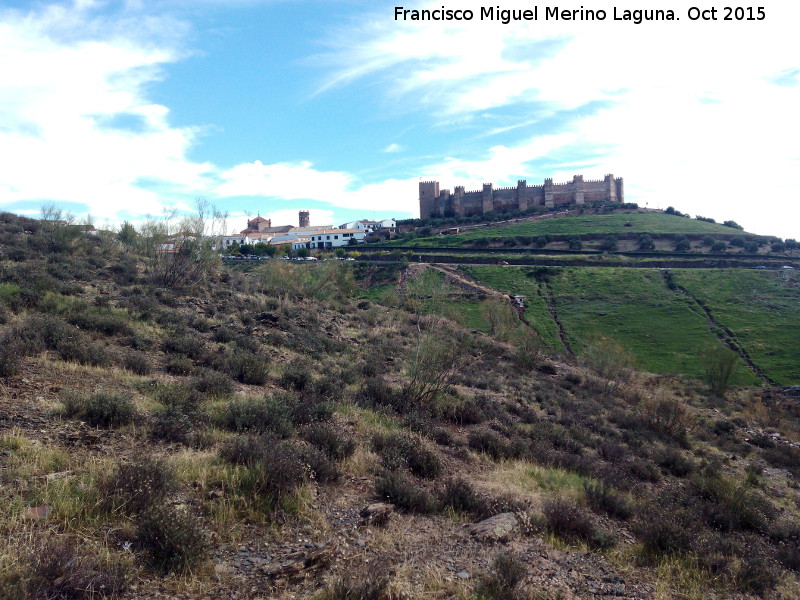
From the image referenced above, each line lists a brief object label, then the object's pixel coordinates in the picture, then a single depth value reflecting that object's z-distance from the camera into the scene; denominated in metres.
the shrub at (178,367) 10.31
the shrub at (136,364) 9.63
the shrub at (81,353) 9.21
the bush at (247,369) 10.93
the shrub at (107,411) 6.64
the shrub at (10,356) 7.62
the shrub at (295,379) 11.16
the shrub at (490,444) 9.75
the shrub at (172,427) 6.61
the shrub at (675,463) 11.62
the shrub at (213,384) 9.20
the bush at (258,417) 7.35
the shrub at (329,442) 7.20
